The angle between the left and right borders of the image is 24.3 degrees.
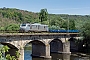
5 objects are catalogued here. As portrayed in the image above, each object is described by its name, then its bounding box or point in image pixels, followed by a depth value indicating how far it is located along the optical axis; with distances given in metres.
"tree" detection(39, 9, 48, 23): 114.81
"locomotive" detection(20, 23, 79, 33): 59.03
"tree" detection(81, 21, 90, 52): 68.68
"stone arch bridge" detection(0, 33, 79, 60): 44.12
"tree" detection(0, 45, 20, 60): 11.15
